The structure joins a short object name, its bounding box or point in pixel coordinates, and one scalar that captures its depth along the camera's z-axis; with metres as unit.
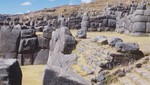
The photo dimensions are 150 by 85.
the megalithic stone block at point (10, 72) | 4.13
